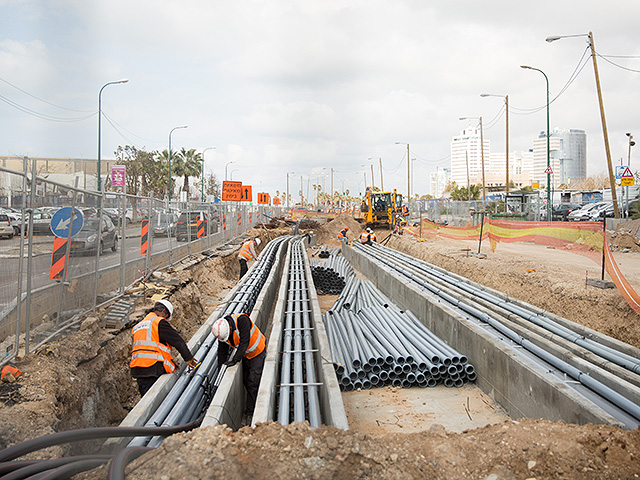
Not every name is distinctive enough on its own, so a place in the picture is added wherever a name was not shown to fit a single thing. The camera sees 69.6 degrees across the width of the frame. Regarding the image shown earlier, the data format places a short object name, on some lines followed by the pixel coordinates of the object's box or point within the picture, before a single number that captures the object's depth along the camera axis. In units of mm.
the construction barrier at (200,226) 18391
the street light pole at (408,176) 55175
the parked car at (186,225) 16147
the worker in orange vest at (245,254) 15739
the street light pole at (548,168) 24016
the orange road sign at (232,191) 26434
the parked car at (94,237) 7746
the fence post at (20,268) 5559
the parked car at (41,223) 6063
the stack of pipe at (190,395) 5012
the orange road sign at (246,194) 26906
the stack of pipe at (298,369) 5543
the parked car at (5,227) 5298
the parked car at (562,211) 36316
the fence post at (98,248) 8430
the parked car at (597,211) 30542
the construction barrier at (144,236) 11664
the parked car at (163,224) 12859
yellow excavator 32156
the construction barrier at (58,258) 6719
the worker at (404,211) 33688
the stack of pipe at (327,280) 16531
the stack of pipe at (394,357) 7363
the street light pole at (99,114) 26203
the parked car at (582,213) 32469
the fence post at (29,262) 5777
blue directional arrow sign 6785
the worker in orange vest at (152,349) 5941
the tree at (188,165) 54762
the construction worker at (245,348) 6180
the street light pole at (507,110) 34394
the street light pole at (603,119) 20578
